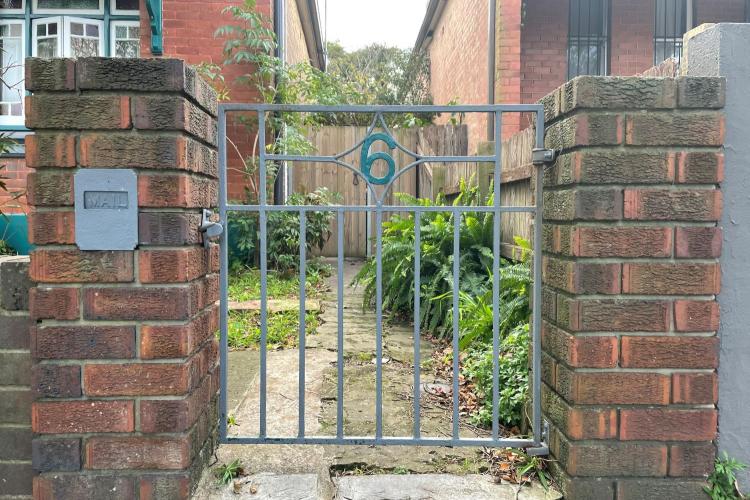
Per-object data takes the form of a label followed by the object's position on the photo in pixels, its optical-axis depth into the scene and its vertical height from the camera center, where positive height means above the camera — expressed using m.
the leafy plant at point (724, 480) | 1.92 -0.84
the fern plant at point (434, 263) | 4.54 -0.32
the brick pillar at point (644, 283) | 1.89 -0.18
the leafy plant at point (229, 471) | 2.03 -0.89
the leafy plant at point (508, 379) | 2.62 -0.74
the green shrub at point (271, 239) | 6.60 -0.17
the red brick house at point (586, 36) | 8.39 +2.84
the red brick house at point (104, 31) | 6.81 +2.31
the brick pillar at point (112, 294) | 1.80 -0.22
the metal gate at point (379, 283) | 2.17 -0.23
